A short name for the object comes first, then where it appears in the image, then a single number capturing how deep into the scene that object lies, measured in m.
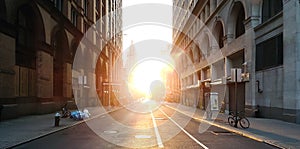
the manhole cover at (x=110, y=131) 16.84
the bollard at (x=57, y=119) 19.40
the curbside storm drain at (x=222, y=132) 16.77
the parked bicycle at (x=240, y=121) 19.15
